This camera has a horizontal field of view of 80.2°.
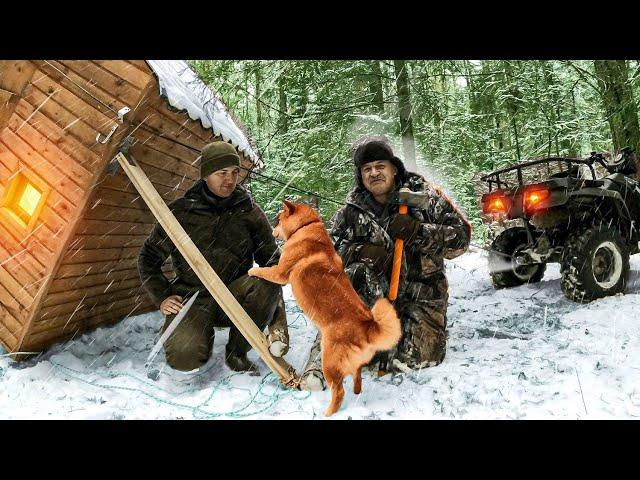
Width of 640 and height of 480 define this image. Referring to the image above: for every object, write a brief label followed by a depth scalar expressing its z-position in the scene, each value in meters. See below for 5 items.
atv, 2.76
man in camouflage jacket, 2.00
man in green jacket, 2.17
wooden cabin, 2.06
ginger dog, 1.49
